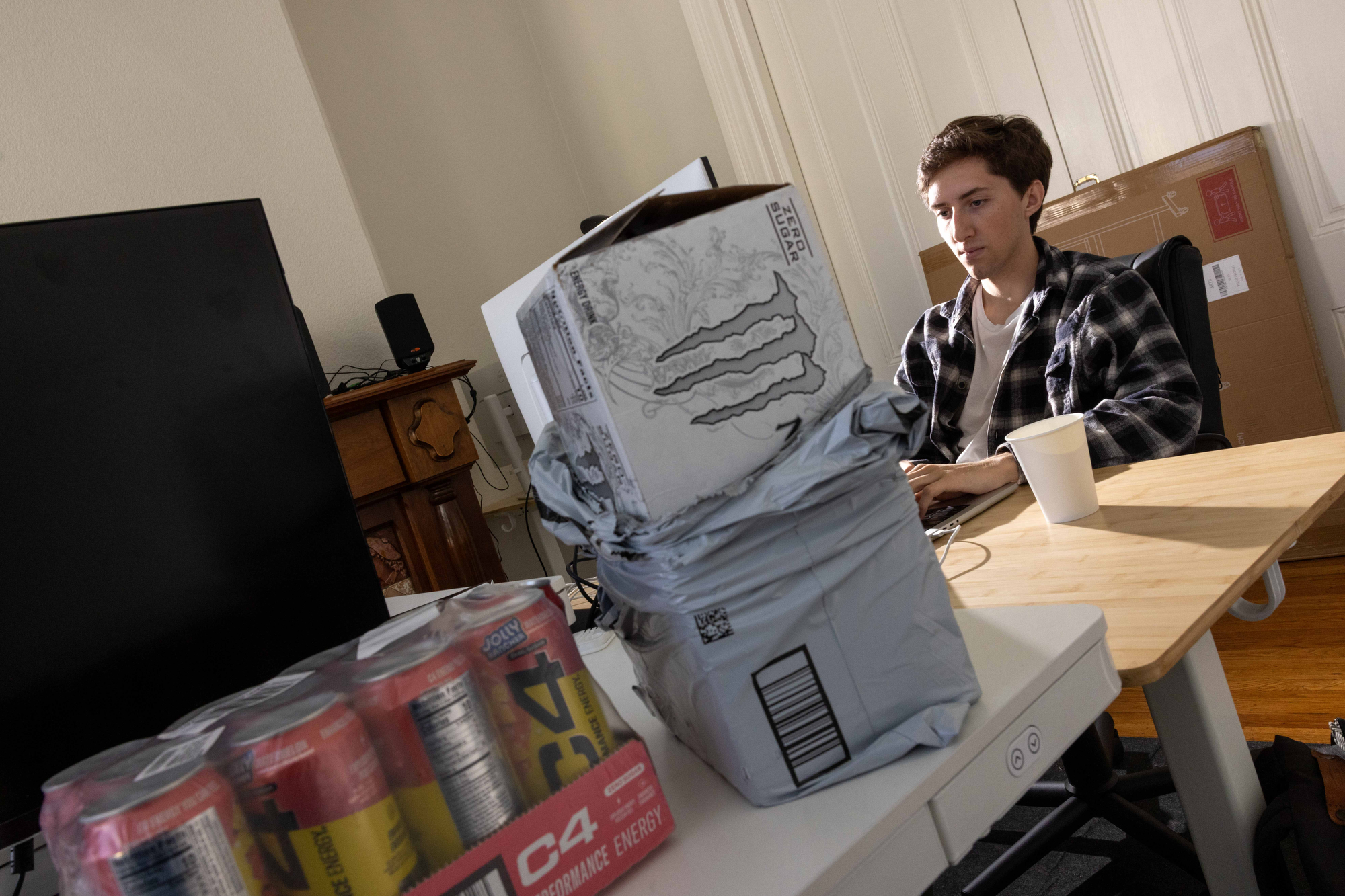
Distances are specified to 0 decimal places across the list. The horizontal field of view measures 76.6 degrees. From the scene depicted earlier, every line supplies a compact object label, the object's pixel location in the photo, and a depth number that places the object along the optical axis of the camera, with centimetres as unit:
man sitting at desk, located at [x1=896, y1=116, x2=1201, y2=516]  130
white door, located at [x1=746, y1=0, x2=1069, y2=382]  251
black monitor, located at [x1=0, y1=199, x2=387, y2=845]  63
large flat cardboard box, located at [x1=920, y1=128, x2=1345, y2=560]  197
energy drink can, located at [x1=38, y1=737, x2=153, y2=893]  40
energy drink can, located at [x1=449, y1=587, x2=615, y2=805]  46
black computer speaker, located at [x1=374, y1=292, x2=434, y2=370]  235
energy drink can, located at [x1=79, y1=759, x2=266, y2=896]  37
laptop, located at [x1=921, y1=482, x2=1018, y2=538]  113
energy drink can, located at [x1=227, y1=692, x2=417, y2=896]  40
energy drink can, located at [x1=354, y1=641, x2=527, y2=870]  43
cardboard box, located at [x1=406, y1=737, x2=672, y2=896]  42
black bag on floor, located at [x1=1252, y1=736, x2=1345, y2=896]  70
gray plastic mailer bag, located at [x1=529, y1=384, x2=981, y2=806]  48
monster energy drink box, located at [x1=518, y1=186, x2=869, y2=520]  46
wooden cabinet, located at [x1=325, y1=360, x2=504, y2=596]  215
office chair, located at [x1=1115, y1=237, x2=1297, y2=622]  138
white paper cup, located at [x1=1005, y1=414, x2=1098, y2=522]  96
